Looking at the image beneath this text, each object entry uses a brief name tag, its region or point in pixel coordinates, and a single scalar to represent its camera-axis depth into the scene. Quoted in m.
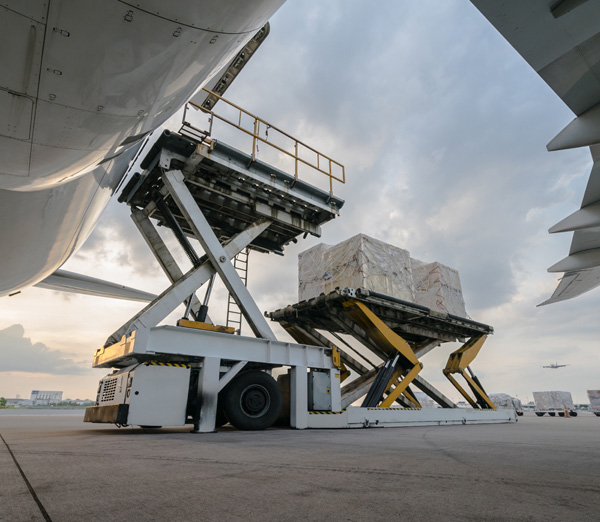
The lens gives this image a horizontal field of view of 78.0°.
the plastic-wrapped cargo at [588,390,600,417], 27.94
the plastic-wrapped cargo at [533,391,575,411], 31.80
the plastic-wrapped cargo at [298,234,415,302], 11.22
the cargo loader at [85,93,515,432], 7.09
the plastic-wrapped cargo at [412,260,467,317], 13.63
